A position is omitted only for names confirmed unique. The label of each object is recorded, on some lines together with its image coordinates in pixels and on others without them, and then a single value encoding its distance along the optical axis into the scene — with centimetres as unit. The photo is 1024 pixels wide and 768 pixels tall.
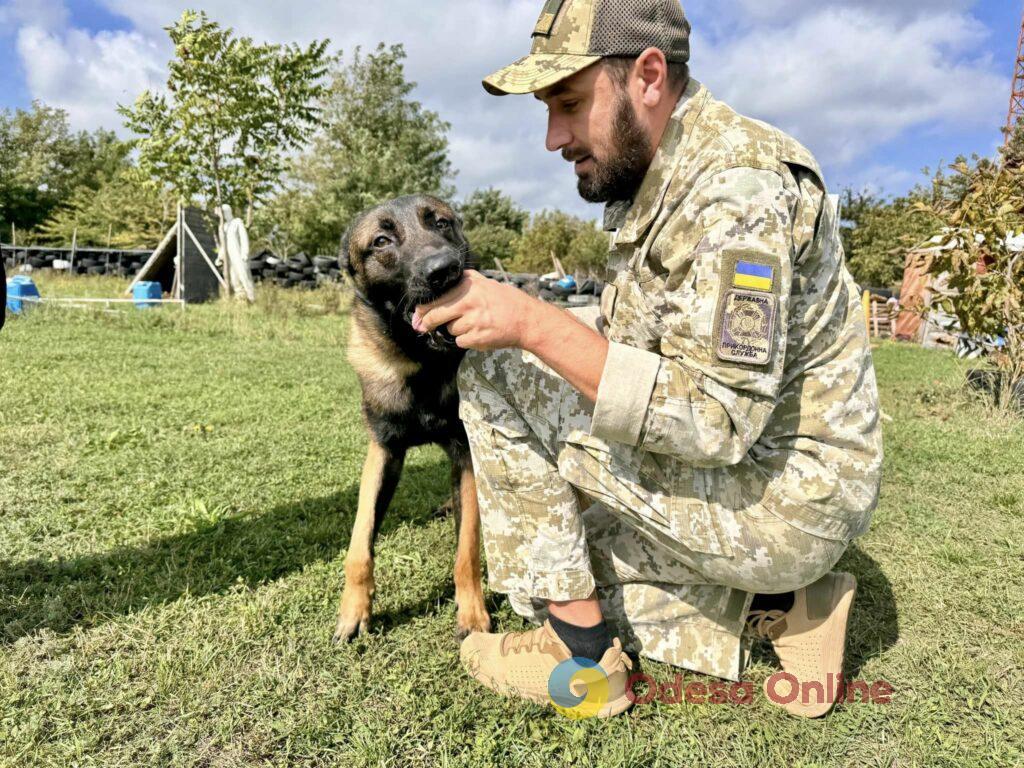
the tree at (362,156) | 3175
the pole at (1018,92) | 4419
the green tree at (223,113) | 1463
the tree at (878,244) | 2469
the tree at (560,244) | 3298
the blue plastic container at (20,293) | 917
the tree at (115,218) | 3234
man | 148
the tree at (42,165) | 3991
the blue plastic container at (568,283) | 1689
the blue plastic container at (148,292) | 1185
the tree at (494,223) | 3891
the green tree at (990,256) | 525
